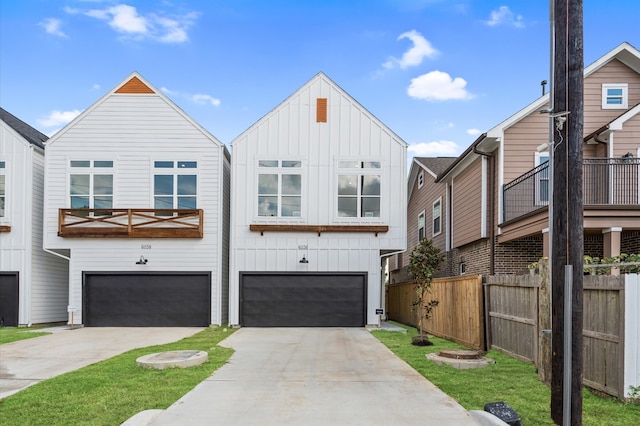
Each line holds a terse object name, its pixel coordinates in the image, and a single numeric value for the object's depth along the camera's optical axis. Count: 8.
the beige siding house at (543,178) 12.61
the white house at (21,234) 17.70
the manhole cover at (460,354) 9.15
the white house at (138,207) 17.48
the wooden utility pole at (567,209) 5.10
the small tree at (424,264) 12.71
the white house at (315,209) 17.45
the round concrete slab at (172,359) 8.69
